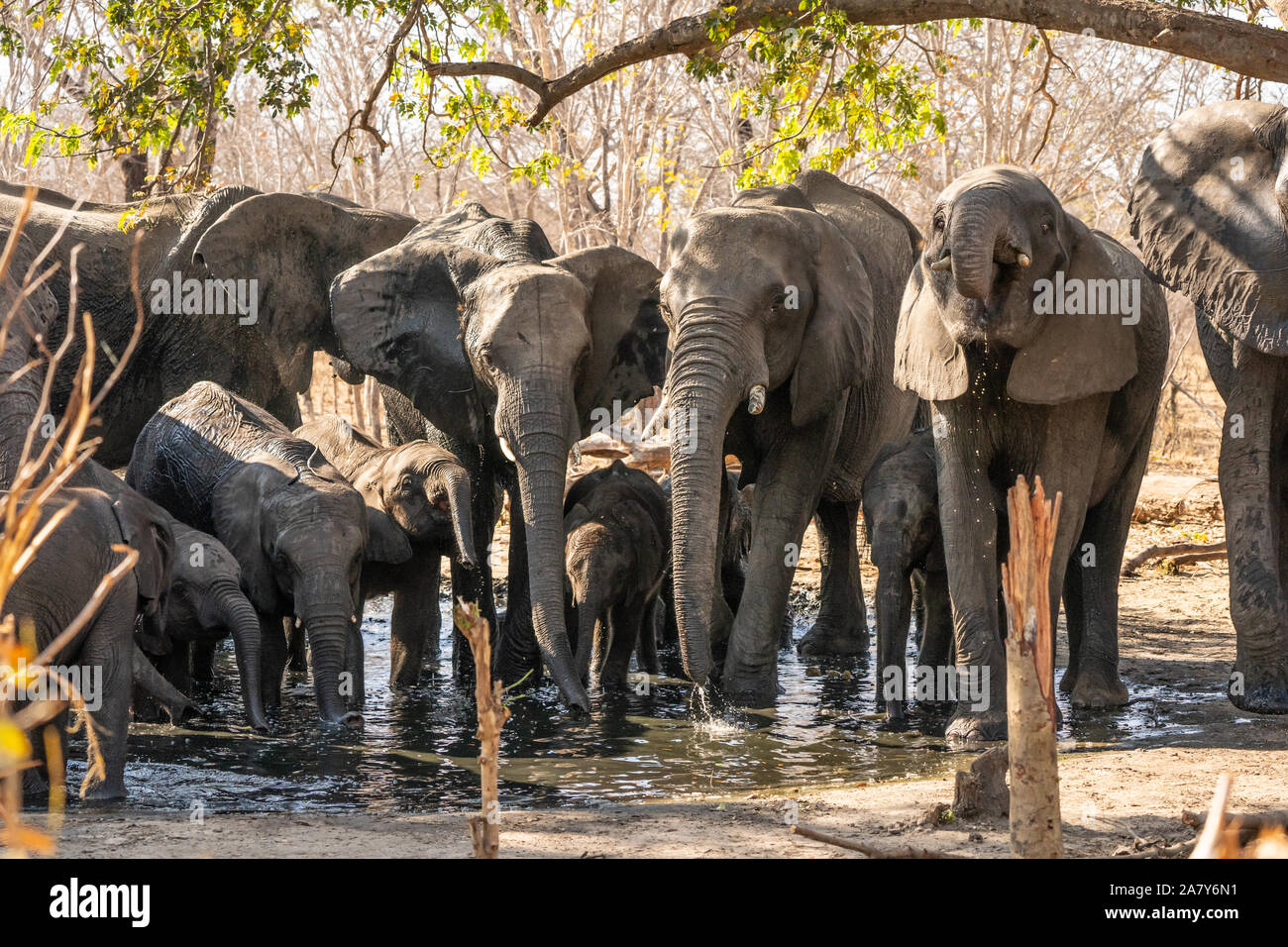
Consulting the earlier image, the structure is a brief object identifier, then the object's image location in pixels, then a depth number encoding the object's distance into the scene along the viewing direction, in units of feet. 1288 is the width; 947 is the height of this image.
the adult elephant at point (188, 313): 38.42
